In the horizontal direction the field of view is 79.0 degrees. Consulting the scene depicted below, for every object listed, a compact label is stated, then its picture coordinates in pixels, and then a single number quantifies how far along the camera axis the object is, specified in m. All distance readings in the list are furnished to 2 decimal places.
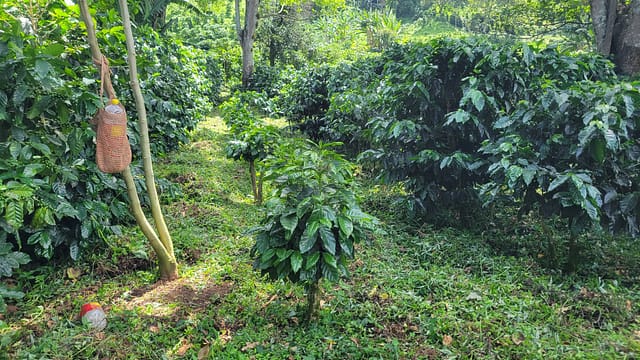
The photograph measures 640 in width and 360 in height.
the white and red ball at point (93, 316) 2.26
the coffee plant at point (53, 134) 2.04
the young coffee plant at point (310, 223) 2.06
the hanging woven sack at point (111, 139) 2.18
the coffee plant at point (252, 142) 4.04
